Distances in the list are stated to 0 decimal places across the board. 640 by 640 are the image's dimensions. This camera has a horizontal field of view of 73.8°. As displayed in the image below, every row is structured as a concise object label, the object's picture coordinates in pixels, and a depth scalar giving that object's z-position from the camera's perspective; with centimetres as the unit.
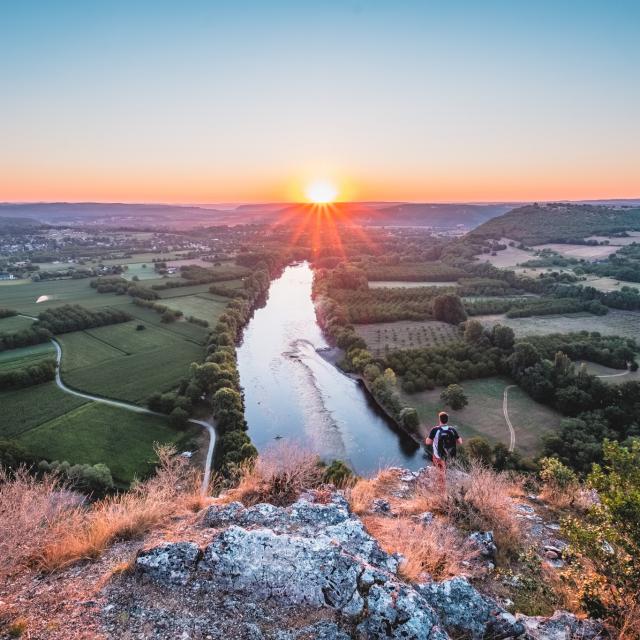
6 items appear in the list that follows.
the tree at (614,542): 799
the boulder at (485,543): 1128
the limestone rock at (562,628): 796
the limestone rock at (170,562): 850
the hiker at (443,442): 1467
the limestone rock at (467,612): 814
